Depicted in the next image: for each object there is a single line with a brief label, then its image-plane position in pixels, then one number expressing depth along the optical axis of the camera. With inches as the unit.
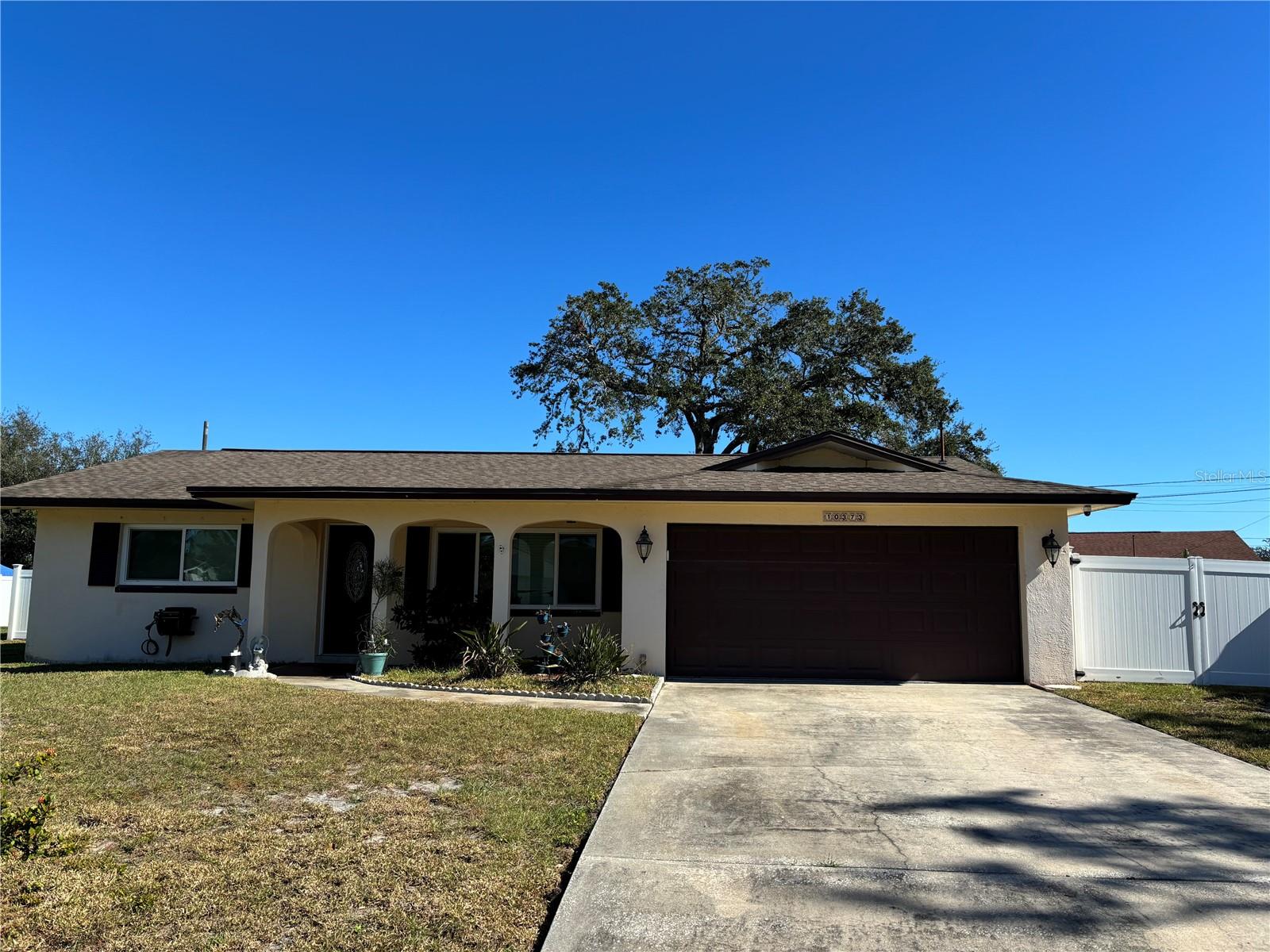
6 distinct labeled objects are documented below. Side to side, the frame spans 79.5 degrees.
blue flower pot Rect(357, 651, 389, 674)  442.0
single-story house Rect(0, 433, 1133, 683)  446.3
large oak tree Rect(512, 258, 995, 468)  1086.4
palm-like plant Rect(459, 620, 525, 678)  427.5
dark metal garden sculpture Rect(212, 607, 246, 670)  448.8
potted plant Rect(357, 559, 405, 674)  443.2
